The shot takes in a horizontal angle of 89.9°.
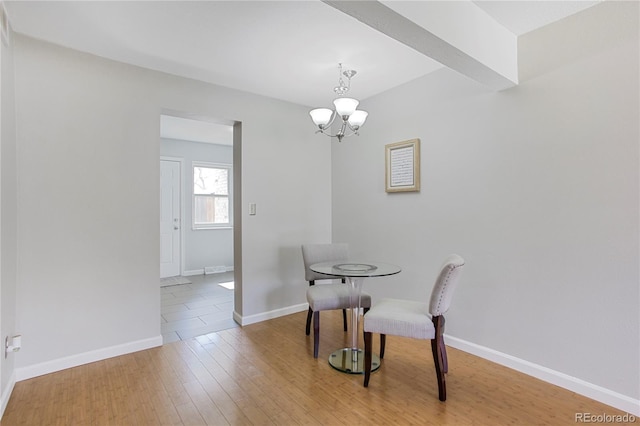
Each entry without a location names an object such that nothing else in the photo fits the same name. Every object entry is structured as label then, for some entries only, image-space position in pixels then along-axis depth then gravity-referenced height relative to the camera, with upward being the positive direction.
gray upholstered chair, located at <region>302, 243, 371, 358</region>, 2.56 -0.66
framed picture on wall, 2.99 +0.45
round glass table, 2.27 -0.63
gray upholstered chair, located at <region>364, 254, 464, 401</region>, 1.94 -0.70
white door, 5.50 -0.08
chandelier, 2.46 +0.78
